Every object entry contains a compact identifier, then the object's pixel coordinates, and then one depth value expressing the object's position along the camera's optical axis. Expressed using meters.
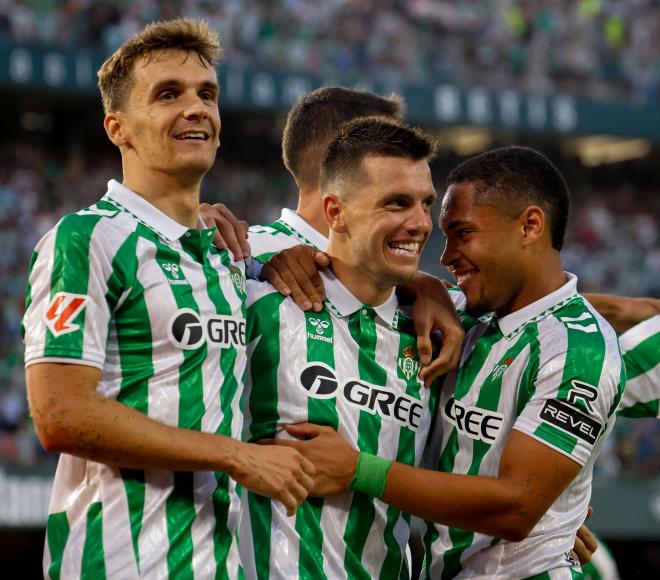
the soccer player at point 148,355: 6.56
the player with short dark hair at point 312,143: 9.60
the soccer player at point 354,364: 7.73
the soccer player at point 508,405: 7.50
